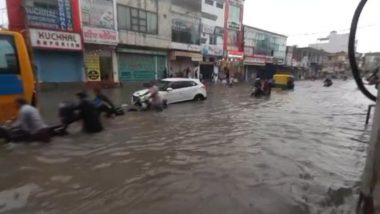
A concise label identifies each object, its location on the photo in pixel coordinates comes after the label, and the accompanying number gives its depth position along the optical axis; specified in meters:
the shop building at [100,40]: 22.08
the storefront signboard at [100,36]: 21.91
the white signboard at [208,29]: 34.10
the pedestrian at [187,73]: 31.11
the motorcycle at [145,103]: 13.30
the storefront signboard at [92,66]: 22.52
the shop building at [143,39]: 25.03
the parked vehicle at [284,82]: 29.59
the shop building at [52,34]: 18.34
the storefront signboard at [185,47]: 29.90
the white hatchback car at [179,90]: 15.35
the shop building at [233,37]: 37.66
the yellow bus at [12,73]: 7.53
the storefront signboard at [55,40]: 18.70
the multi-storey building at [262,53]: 42.38
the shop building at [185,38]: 30.03
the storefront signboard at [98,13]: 21.91
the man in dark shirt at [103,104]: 10.98
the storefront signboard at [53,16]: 18.70
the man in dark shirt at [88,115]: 8.23
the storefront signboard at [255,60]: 42.12
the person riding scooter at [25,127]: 7.14
